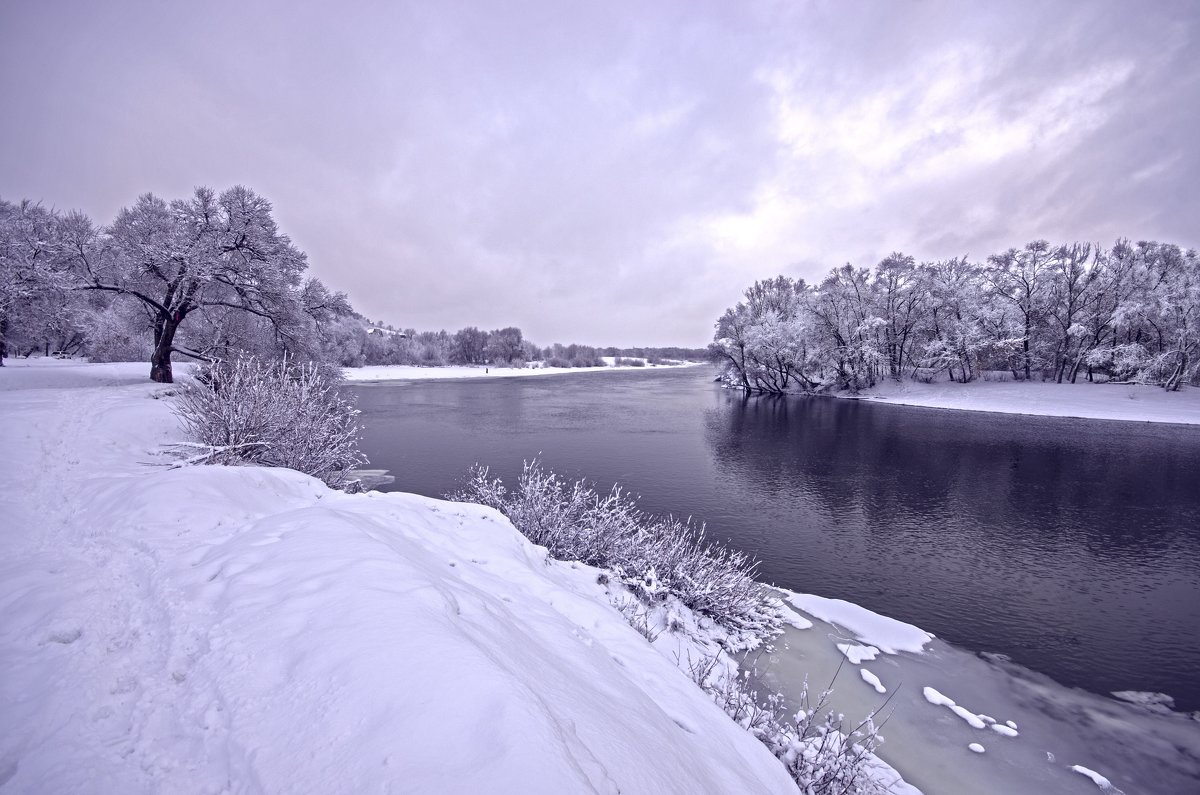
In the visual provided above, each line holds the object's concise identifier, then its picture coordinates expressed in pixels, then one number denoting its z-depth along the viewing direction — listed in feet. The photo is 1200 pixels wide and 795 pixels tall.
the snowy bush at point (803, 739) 15.05
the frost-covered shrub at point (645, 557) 28.02
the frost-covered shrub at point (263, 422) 33.14
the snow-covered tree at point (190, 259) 54.03
